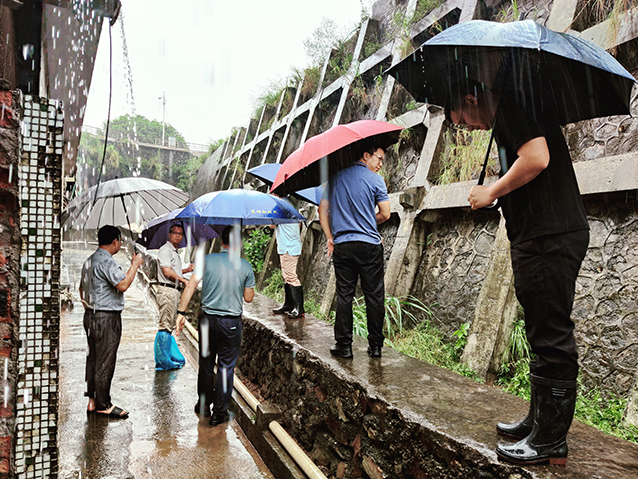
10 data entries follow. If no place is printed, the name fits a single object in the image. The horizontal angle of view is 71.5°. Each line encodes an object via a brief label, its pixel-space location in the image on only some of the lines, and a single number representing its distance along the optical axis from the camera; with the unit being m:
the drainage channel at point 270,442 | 3.17
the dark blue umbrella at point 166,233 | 5.75
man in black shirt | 1.67
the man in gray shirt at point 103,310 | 4.16
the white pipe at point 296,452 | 3.03
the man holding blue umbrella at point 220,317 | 4.17
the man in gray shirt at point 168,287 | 5.71
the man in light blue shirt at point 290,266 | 5.17
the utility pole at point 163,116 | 51.19
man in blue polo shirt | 3.23
